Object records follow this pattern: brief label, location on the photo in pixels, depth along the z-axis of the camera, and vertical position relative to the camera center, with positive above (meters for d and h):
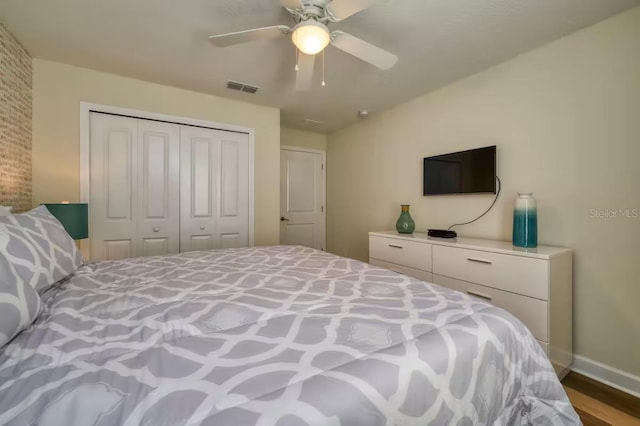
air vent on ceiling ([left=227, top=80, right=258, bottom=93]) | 2.68 +1.27
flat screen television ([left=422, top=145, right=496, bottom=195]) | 2.32 +0.37
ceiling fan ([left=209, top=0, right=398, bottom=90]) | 1.40 +1.01
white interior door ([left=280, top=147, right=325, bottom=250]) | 4.14 +0.23
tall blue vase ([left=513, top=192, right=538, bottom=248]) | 1.89 -0.07
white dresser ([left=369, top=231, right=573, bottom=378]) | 1.64 -0.47
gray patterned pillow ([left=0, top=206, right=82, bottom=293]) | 0.93 -0.16
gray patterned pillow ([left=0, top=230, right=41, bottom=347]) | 0.72 -0.25
